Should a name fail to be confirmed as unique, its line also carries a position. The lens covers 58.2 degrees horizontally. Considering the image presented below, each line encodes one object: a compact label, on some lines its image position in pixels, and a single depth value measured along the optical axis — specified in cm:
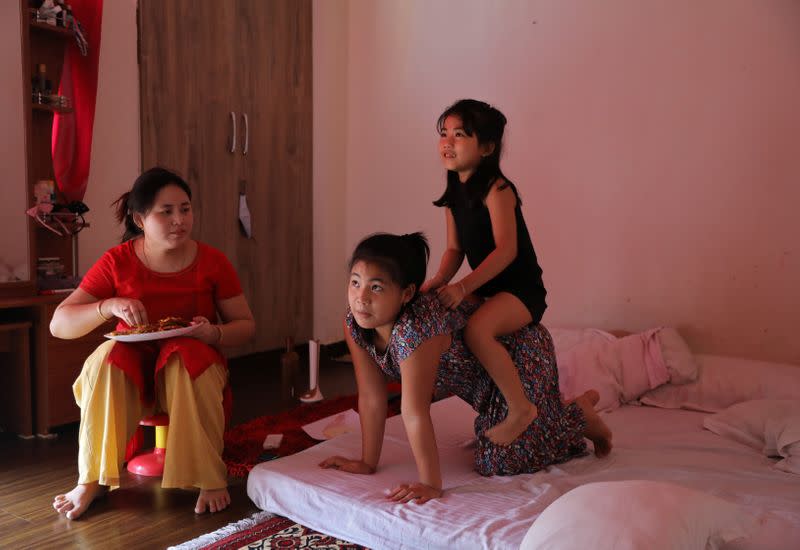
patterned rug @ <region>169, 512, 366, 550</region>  177
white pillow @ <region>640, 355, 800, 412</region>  253
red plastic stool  223
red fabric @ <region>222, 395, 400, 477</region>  232
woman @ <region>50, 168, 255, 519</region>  196
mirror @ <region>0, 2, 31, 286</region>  264
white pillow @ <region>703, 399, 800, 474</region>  198
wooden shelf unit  264
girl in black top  188
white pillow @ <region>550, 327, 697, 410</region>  267
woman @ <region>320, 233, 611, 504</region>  174
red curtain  291
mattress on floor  160
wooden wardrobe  345
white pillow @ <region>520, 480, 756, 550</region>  126
